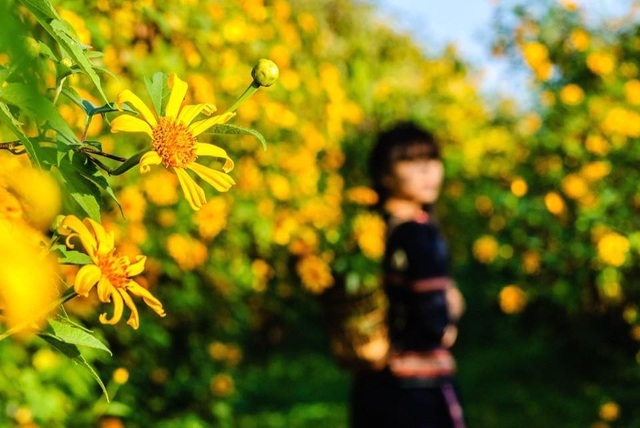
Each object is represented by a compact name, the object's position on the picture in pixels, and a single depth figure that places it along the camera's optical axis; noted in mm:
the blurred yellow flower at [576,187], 3836
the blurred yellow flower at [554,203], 3957
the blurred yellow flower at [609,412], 3660
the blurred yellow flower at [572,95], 4039
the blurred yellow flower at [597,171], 3828
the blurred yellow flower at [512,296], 4301
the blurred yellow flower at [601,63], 4020
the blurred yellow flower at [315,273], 3314
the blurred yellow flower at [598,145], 3900
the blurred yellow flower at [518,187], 4195
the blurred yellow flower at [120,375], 1522
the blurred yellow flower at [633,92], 3834
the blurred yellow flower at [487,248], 4414
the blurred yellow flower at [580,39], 4168
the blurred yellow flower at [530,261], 4160
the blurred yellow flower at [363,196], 3385
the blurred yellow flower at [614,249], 3629
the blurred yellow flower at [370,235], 3344
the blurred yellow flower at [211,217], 2781
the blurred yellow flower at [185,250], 2637
